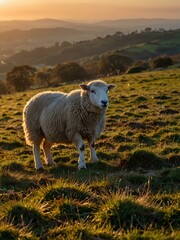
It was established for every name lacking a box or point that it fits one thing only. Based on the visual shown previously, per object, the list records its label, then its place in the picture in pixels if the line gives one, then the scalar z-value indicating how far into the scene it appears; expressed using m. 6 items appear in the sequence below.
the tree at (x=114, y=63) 67.48
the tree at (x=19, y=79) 59.75
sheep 9.44
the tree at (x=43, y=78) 66.75
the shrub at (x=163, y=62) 50.28
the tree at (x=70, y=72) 64.19
